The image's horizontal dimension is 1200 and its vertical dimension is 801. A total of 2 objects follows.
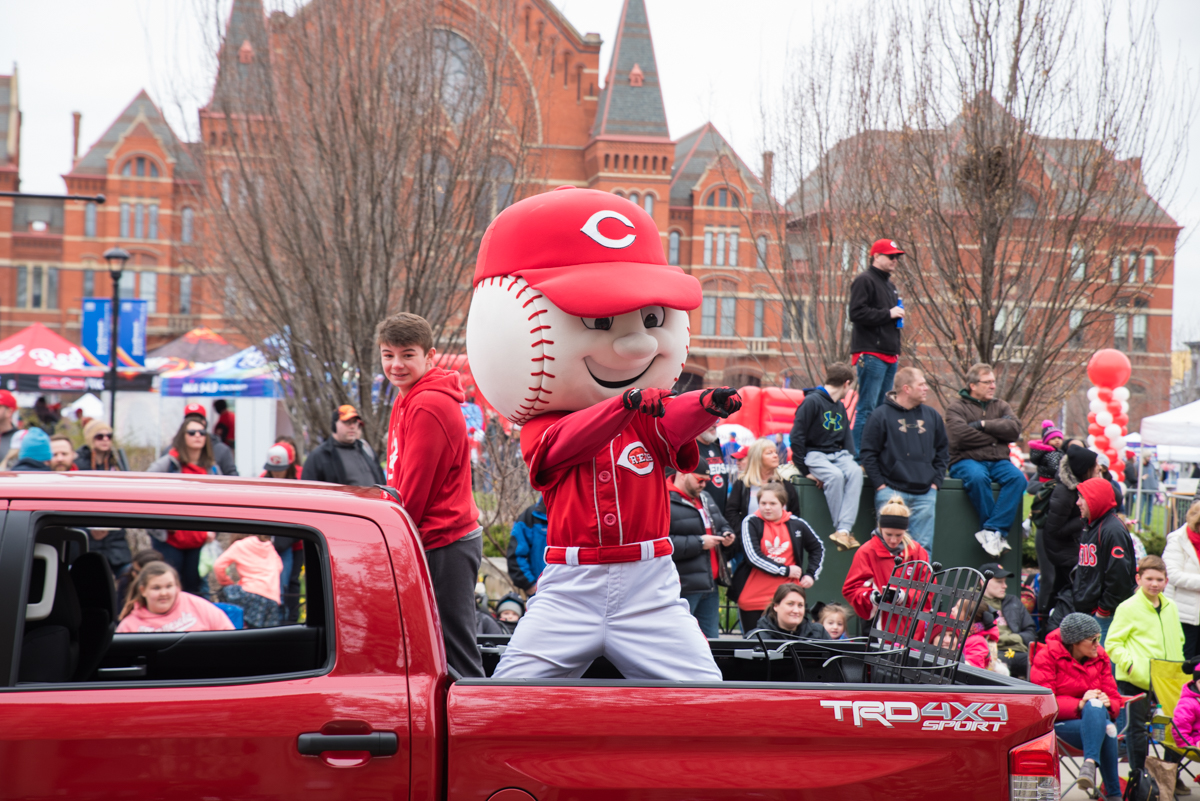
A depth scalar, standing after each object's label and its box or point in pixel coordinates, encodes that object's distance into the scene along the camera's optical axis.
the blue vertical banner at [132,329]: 24.14
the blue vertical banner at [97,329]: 21.30
